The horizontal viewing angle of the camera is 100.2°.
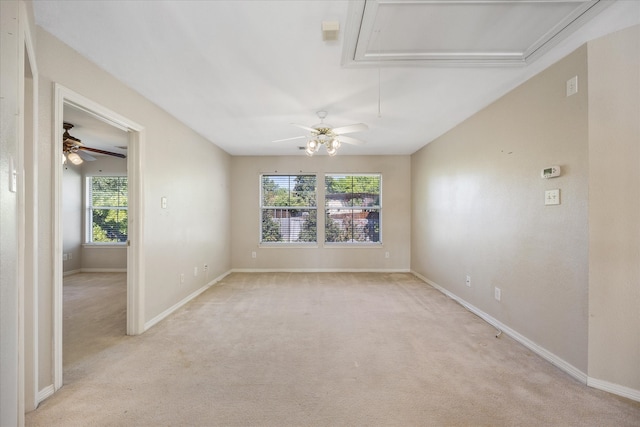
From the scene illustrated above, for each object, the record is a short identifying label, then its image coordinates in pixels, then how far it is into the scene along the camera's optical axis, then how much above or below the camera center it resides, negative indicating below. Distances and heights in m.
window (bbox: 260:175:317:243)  5.62 +0.07
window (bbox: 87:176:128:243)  5.66 +0.05
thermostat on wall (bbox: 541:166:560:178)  2.12 +0.34
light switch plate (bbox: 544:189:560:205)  2.12 +0.13
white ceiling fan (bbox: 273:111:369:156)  3.11 +0.91
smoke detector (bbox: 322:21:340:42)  1.64 +1.15
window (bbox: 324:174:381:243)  5.60 +0.10
